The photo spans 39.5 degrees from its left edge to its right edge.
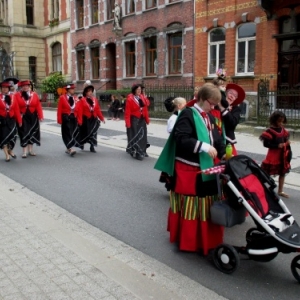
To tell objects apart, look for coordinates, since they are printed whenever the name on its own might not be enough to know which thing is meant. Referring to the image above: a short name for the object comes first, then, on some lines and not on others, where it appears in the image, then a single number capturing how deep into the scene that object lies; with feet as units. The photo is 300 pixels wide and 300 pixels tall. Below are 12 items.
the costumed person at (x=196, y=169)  13.83
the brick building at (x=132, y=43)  73.85
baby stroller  12.54
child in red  22.07
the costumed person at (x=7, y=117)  33.45
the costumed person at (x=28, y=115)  35.50
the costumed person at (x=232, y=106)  17.44
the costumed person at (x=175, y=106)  23.62
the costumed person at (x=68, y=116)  36.70
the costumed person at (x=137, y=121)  34.58
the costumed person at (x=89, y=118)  37.78
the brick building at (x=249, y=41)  56.95
